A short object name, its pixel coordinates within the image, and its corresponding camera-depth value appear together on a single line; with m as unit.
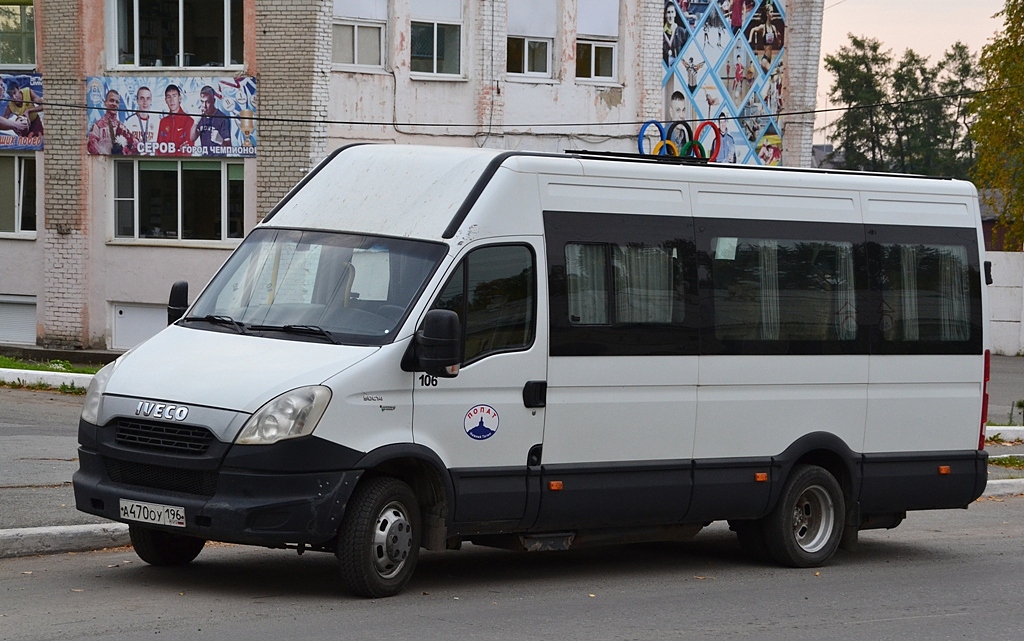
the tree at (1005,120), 44.88
